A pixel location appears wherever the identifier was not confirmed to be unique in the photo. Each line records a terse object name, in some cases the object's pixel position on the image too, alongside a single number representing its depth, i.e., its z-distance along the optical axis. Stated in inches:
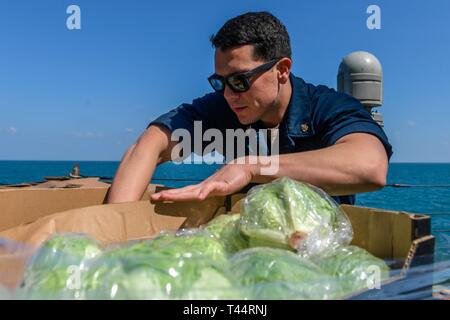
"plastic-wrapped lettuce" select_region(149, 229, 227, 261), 37.4
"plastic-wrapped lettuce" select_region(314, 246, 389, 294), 38.2
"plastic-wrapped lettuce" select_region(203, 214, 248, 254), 51.8
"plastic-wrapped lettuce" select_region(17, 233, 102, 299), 33.0
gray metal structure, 177.9
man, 65.1
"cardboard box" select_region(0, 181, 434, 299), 41.0
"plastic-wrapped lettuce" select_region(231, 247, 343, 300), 33.1
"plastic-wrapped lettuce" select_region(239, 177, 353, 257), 48.9
